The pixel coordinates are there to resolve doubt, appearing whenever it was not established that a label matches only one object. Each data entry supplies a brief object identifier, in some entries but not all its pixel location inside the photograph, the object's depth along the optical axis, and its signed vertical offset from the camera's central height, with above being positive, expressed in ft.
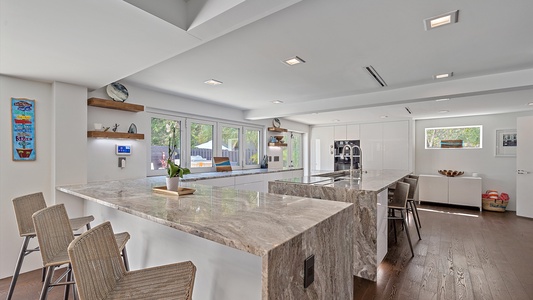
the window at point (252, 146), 18.88 +0.19
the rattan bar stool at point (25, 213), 6.20 -1.70
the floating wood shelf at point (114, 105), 9.84 +1.82
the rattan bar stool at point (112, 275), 3.14 -1.94
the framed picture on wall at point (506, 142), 18.74 +0.61
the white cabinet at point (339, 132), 24.62 +1.70
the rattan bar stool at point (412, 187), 12.54 -1.97
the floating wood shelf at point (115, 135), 9.90 +0.55
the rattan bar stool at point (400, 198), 10.35 -2.12
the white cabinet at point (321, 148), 25.43 +0.09
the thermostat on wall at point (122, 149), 10.97 -0.06
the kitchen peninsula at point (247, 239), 3.16 -1.35
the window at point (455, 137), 20.20 +1.06
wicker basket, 18.07 -4.06
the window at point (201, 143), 15.10 +0.31
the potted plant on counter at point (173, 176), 6.67 -0.76
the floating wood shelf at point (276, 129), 20.19 +1.62
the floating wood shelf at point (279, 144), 20.40 +0.38
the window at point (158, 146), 12.94 +0.10
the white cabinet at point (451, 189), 18.91 -3.21
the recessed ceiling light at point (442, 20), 5.74 +3.14
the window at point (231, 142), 17.16 +0.45
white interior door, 15.99 -1.10
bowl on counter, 20.17 -1.91
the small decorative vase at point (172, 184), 6.66 -0.97
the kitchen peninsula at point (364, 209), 8.13 -2.04
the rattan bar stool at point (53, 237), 4.74 -1.84
